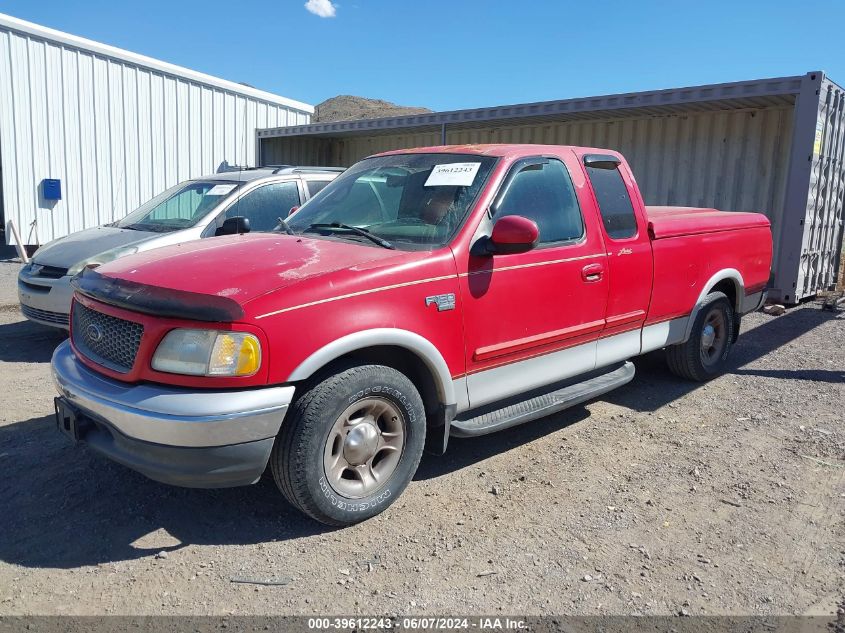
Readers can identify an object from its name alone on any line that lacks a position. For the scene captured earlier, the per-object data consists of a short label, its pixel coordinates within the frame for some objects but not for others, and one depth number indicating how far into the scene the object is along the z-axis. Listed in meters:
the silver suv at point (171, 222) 6.72
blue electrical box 13.38
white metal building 12.82
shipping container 8.66
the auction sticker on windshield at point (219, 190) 7.51
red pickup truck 3.07
